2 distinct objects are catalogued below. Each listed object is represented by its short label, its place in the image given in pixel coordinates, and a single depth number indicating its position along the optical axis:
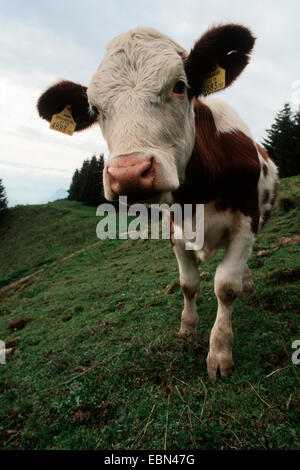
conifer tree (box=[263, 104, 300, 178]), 30.47
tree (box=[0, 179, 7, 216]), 35.69
